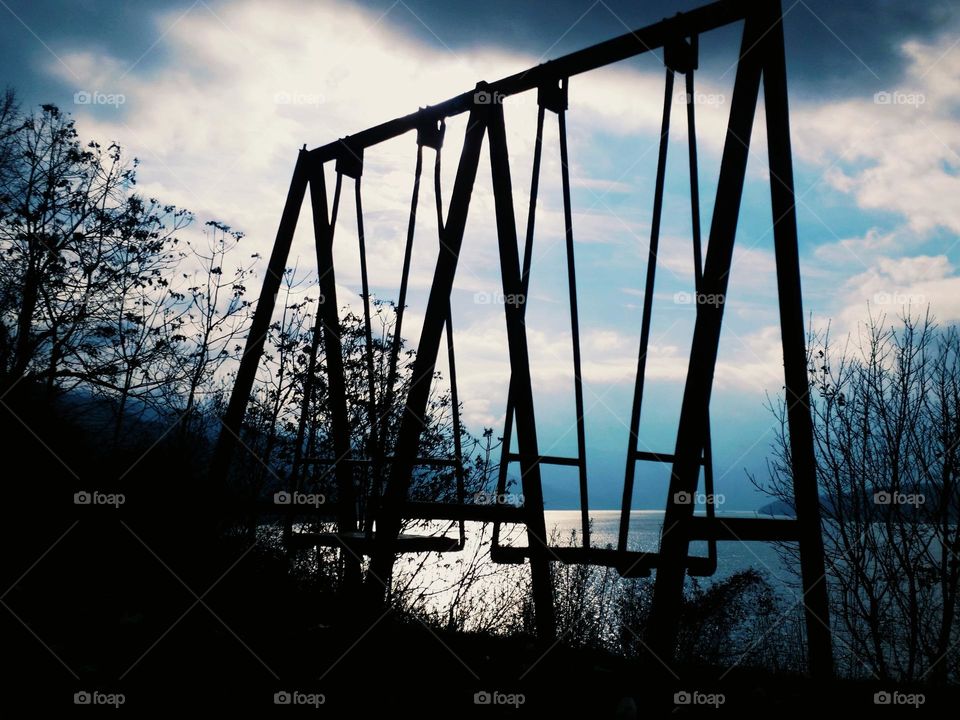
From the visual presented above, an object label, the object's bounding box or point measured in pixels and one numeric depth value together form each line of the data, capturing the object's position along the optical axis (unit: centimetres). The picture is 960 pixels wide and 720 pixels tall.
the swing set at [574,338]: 277
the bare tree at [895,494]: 788
